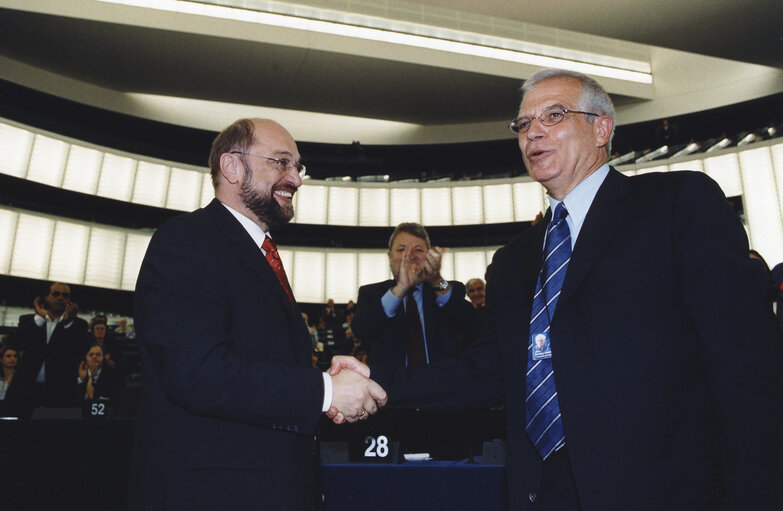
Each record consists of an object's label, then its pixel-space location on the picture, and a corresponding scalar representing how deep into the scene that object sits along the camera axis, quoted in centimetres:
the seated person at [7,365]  621
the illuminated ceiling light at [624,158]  1434
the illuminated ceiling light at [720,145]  1329
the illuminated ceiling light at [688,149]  1372
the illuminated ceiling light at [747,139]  1280
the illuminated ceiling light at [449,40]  1206
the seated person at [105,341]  745
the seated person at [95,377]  616
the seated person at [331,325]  1135
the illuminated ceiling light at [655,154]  1403
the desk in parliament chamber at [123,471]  236
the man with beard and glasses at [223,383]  153
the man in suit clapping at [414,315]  359
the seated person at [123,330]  1093
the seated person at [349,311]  1173
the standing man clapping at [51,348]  551
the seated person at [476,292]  555
